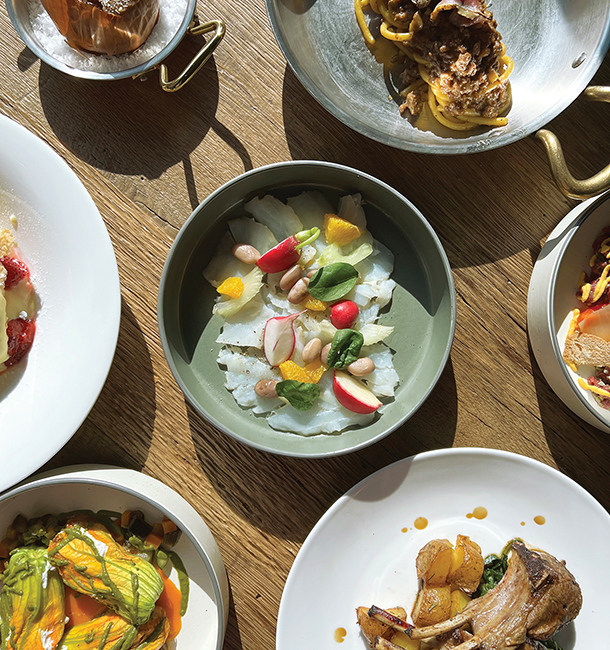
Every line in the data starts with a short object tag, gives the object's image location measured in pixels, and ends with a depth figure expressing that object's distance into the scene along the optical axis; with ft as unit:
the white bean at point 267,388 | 2.05
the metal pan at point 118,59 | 2.03
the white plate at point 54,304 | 2.03
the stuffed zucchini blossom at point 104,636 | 2.01
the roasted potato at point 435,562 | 2.02
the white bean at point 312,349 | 2.05
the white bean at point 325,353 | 2.06
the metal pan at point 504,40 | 1.97
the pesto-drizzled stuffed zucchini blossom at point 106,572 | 2.00
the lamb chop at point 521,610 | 1.98
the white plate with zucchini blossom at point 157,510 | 2.05
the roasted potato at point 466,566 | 2.04
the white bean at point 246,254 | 2.06
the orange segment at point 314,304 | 2.07
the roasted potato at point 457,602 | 2.07
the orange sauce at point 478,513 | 2.10
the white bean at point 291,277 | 2.05
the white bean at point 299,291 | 2.05
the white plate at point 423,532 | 2.06
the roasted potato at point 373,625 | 2.05
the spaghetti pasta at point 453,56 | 2.00
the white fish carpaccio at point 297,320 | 2.08
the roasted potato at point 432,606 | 2.03
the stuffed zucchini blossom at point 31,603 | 2.01
